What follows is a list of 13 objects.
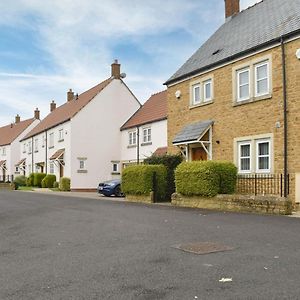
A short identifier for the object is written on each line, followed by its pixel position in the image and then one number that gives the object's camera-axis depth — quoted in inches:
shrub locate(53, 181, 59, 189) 1194.4
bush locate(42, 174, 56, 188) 1226.5
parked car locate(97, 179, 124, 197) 790.1
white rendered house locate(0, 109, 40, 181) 1833.5
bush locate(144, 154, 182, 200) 631.7
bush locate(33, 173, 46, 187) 1317.5
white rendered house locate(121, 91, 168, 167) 949.1
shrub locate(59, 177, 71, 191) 1080.6
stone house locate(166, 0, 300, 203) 497.1
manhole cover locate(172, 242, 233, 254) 230.2
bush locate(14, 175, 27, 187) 1459.4
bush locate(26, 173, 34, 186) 1374.2
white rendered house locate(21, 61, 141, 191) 1096.8
